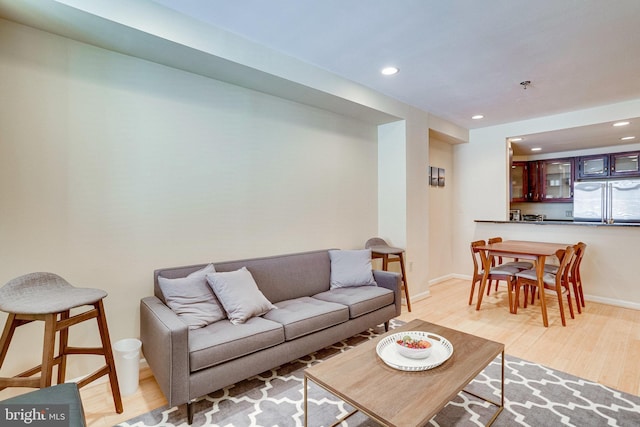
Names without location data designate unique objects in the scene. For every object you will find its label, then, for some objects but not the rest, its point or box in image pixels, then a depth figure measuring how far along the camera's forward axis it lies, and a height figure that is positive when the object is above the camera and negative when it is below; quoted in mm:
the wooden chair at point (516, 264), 4222 -786
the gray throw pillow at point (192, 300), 2281 -654
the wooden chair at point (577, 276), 3869 -871
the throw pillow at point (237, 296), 2389 -656
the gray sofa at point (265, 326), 1891 -845
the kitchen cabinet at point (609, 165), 5617 +741
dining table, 3596 -535
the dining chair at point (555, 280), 3459 -841
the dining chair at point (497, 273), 3898 -813
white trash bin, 2191 -1083
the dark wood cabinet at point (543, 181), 6285 +533
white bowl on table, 1806 -817
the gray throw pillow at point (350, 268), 3369 -640
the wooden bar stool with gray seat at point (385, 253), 3896 -535
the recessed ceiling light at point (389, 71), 3199 +1406
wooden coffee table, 1403 -877
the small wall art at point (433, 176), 5254 +537
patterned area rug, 1931 -1289
